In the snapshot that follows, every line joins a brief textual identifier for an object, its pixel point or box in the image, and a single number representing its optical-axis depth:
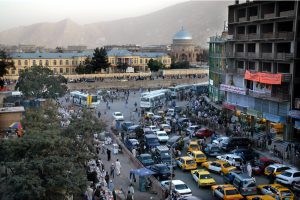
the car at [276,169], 23.95
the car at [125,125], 40.06
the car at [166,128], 38.42
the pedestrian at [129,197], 20.25
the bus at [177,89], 64.88
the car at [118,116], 46.33
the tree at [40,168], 15.15
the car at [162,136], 34.66
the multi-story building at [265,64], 33.12
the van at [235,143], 30.87
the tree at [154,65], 98.00
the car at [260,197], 19.17
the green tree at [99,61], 87.19
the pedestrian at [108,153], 28.89
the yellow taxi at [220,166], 24.70
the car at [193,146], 30.00
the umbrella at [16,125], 27.78
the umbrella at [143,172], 22.81
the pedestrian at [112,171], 25.47
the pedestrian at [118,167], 25.94
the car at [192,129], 36.51
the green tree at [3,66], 54.47
